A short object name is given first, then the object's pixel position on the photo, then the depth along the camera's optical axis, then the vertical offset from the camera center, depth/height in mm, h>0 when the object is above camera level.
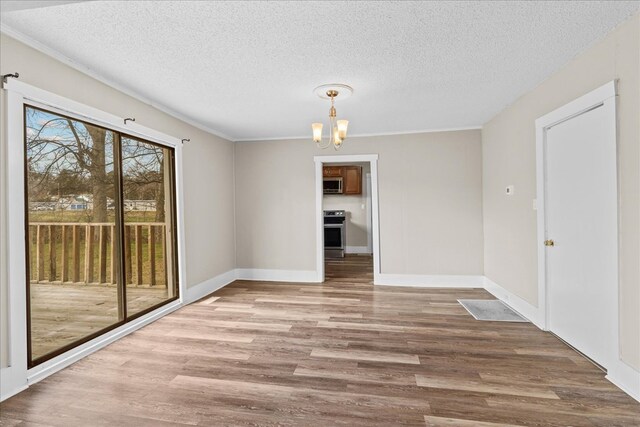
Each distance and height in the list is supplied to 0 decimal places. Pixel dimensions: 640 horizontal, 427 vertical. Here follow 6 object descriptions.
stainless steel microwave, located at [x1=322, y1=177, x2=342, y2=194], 8055 +692
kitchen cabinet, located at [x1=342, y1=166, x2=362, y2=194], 8047 +813
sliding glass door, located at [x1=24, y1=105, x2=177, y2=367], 2395 -126
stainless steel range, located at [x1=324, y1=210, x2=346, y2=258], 7703 -608
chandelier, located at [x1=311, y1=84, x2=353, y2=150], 3023 +1172
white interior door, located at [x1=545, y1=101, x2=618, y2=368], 2205 -189
